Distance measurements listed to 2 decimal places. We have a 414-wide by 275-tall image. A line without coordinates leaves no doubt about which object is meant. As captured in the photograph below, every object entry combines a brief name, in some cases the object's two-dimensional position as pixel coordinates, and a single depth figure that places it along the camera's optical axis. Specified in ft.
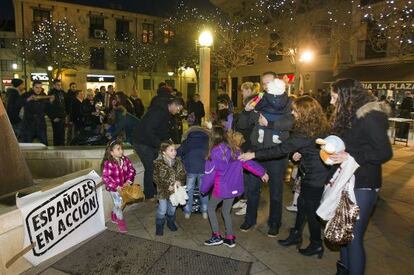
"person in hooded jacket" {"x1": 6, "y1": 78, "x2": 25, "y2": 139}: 26.00
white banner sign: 12.03
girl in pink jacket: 15.30
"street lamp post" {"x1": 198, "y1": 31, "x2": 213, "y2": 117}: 27.68
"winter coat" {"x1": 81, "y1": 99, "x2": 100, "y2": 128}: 32.01
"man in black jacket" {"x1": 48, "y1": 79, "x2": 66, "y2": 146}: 29.76
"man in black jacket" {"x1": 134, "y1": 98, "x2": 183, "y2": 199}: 17.51
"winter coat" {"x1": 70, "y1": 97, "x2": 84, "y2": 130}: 32.04
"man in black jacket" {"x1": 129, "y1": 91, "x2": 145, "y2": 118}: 36.86
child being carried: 14.08
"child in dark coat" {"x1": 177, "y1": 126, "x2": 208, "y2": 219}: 16.76
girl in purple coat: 13.84
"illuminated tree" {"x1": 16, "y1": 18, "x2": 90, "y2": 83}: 99.76
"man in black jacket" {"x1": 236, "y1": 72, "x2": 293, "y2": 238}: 14.28
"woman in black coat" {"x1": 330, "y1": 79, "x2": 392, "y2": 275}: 9.62
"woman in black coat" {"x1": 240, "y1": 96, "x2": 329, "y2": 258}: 12.70
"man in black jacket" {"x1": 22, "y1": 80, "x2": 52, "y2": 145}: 26.86
